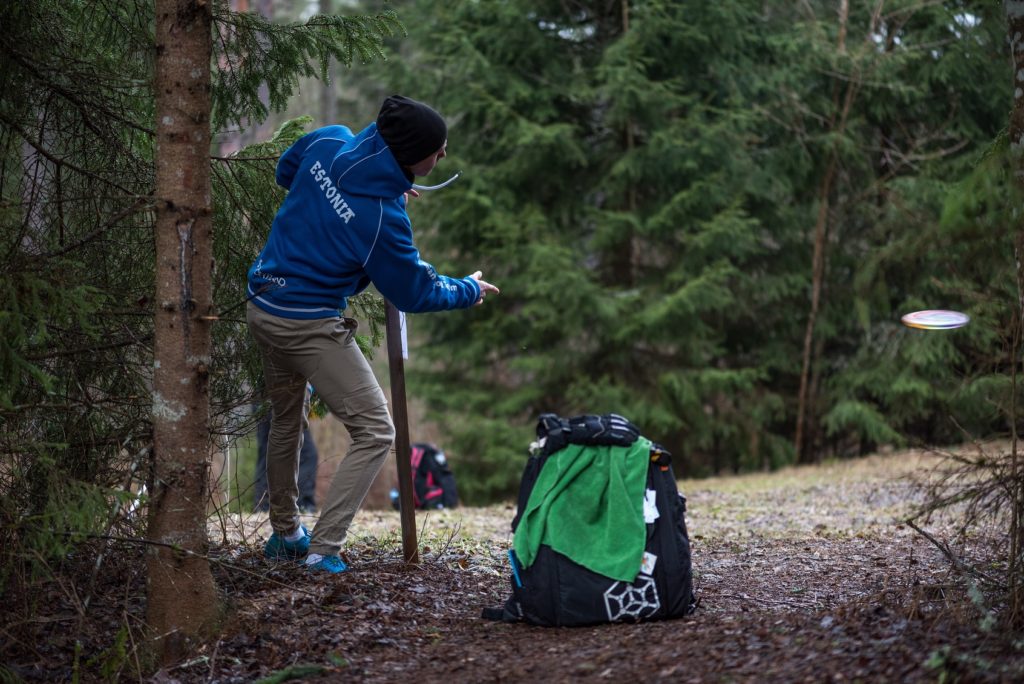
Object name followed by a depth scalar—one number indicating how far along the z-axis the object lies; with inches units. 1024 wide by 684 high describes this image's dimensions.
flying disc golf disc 218.8
